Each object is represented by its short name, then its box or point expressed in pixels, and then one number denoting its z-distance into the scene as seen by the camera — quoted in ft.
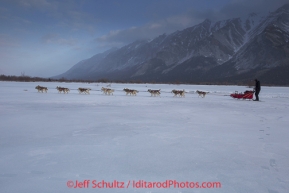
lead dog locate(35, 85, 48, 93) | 75.51
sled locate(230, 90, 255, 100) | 56.72
